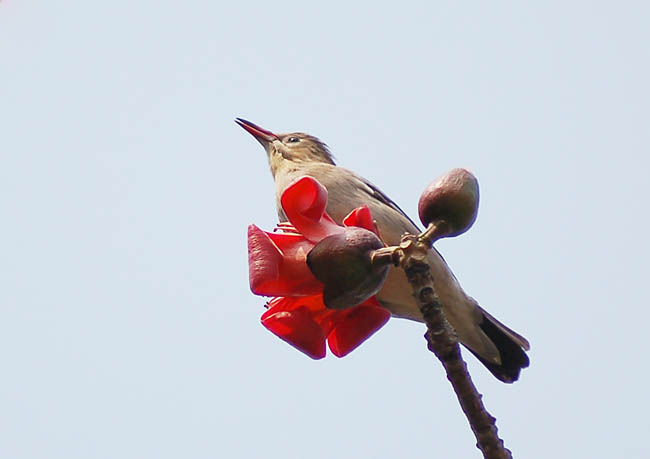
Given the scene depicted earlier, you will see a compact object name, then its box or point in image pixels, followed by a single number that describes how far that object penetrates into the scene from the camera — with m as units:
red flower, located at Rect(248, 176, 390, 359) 5.87
